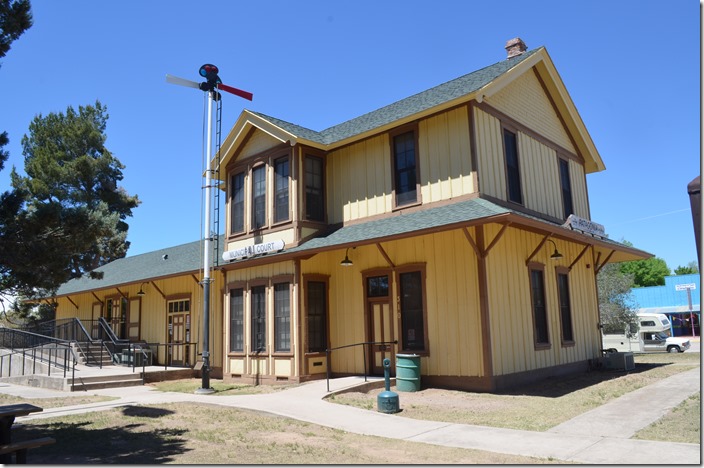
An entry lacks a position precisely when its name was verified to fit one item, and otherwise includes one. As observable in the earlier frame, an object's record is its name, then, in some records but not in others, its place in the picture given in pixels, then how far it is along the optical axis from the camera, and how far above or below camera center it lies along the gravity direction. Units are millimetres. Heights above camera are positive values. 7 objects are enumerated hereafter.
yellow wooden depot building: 13820 +2070
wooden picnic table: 6641 -1383
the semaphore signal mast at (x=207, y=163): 15556 +5062
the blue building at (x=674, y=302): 54272 +769
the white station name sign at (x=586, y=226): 16141 +2639
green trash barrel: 13430 -1357
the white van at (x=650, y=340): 29125 -1612
